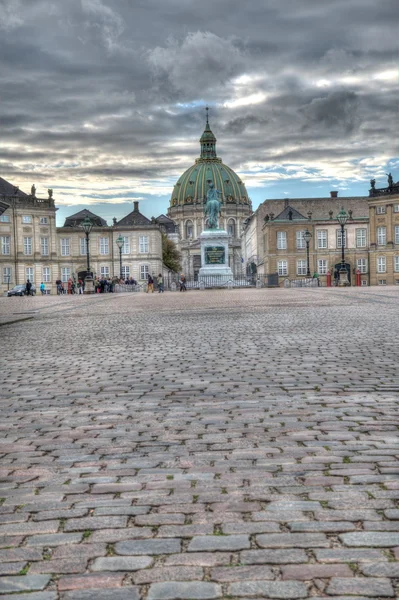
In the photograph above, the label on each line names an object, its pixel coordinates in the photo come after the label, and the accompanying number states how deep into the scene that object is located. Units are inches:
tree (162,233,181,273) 4766.2
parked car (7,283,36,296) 2620.6
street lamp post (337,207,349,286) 2106.3
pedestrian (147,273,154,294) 2398.7
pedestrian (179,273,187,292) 2375.2
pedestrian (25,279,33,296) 2370.4
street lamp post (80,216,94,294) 2331.4
